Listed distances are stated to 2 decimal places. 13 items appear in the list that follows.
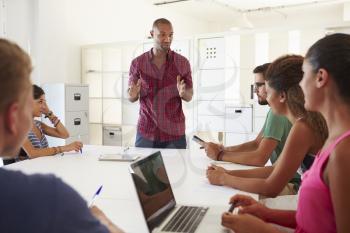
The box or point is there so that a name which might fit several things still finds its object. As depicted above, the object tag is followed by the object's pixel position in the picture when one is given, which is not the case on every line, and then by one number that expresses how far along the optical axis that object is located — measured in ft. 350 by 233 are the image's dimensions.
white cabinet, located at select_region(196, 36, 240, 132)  14.11
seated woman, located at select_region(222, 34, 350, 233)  2.90
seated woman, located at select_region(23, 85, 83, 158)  7.83
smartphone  7.69
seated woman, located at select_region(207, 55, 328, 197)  4.58
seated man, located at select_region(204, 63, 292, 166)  6.21
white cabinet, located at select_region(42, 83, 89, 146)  14.37
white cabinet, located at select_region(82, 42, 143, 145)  16.28
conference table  4.42
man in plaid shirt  9.34
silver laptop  3.63
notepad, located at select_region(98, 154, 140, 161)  7.35
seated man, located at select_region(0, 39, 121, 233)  1.98
